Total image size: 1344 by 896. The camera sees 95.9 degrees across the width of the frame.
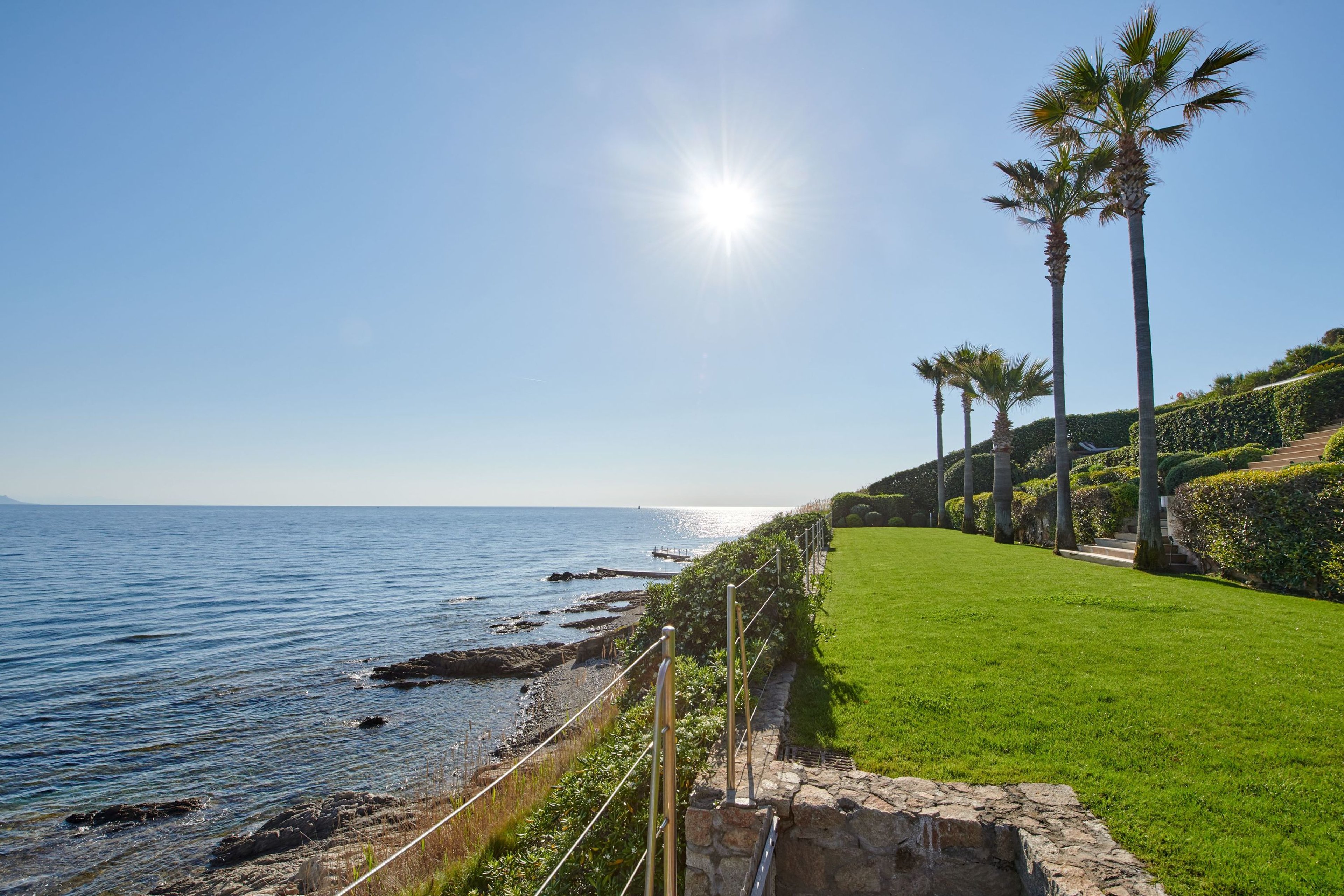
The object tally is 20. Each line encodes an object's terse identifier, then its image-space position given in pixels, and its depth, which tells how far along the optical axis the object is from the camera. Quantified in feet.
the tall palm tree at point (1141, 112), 37.45
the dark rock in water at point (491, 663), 47.21
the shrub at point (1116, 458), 69.36
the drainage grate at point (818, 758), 14.64
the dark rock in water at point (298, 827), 23.63
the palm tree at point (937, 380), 99.96
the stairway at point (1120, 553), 40.19
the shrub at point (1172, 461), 50.52
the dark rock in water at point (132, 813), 26.66
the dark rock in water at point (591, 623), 67.36
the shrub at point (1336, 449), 34.50
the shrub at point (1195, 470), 41.55
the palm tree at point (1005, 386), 73.97
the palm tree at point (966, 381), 82.43
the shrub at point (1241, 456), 44.20
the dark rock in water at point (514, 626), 65.10
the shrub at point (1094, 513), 49.88
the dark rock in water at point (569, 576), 109.91
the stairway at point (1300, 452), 41.55
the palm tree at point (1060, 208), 51.67
